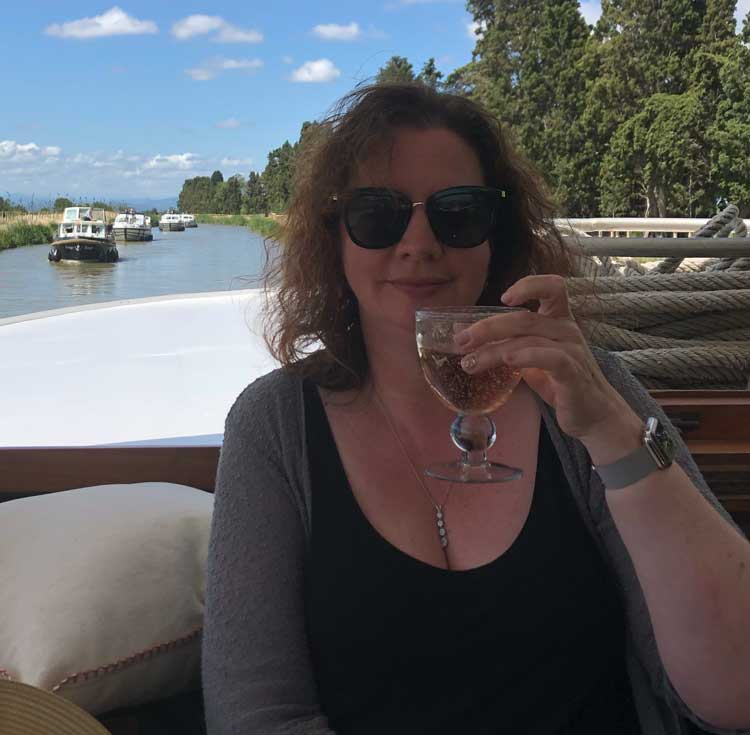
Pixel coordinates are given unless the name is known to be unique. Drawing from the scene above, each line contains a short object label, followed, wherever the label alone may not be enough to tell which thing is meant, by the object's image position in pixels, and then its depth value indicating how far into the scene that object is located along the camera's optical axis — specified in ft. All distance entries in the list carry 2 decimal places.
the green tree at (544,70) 68.03
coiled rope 6.45
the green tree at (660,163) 75.82
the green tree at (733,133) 71.51
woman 3.15
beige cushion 3.90
